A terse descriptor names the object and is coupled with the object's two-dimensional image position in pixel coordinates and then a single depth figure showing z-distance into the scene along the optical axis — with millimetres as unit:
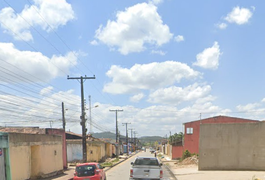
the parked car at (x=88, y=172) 14816
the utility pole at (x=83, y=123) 27759
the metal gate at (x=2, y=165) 14914
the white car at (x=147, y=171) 14828
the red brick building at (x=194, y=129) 44344
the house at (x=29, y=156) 15422
